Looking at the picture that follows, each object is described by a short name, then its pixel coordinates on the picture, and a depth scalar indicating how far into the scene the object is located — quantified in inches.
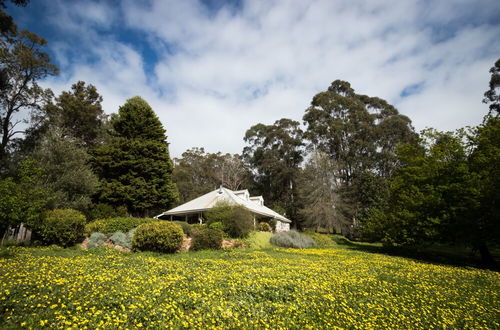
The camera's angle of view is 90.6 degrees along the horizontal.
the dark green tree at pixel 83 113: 1136.8
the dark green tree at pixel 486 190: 559.5
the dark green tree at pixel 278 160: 1717.5
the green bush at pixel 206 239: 565.6
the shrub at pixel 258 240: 673.7
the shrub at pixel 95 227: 583.9
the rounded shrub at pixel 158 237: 498.3
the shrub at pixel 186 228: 721.5
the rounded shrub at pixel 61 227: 490.3
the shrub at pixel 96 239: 532.1
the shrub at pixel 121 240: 544.7
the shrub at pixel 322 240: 954.0
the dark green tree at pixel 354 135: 1503.4
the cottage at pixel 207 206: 992.9
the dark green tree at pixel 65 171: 700.7
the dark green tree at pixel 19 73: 792.9
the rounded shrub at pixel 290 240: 751.7
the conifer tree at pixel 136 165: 892.6
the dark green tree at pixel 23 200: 402.6
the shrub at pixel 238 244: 649.2
